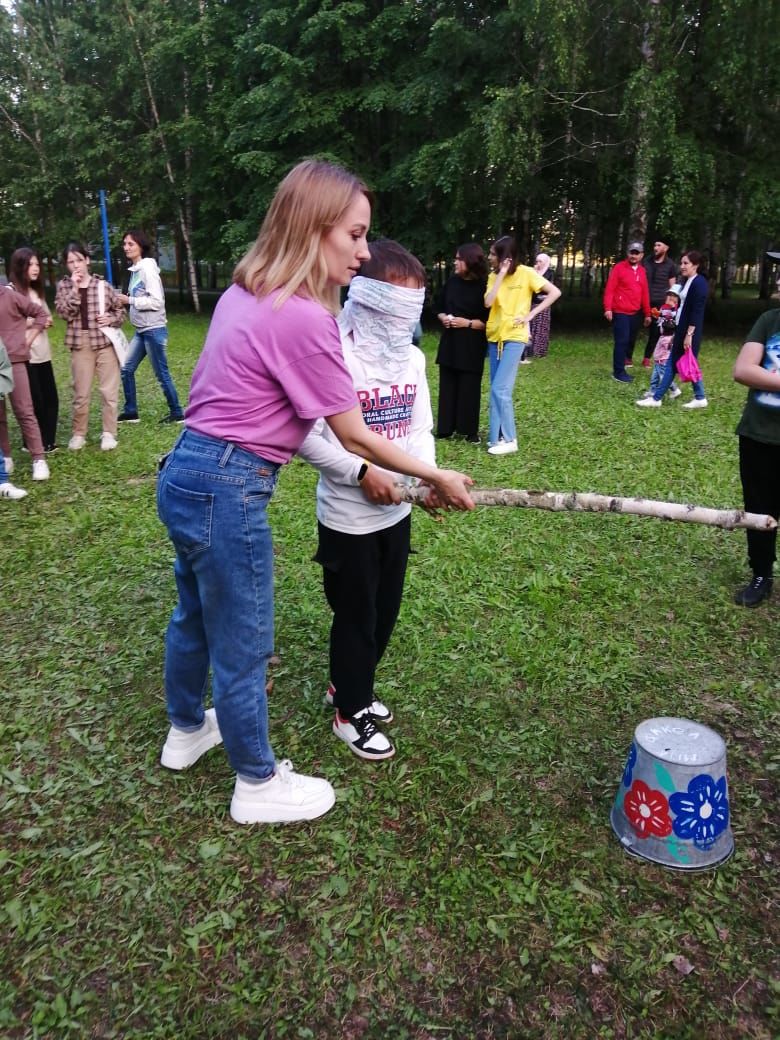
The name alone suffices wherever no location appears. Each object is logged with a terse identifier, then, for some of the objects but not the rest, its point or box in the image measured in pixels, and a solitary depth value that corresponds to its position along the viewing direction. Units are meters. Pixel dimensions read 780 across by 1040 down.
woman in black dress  8.02
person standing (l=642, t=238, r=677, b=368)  13.73
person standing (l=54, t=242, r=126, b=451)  7.90
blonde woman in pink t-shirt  2.28
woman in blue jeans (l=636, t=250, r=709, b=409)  9.54
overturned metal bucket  2.67
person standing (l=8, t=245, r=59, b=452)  7.54
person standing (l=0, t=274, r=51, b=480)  6.96
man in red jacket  12.04
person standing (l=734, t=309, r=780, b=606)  4.18
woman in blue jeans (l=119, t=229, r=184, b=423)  8.70
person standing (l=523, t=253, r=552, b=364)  15.68
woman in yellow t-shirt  7.70
